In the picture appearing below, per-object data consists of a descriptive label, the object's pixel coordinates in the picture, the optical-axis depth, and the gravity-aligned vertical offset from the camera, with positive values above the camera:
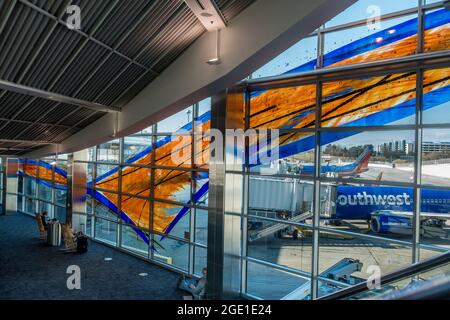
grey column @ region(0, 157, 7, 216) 22.78 -2.14
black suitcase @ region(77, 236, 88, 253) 14.23 -3.45
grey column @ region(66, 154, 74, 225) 16.86 -1.48
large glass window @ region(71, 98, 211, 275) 11.81 -1.22
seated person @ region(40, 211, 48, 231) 16.38 -2.94
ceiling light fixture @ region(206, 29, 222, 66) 7.21 +2.11
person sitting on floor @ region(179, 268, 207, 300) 9.98 -3.65
